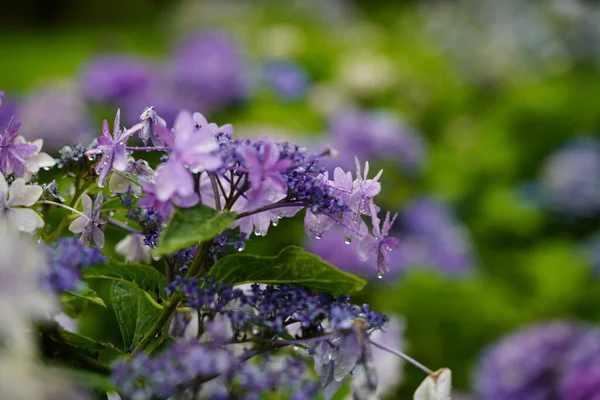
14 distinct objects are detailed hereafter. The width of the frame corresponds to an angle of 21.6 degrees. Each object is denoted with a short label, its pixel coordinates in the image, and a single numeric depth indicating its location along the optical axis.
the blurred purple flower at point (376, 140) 1.87
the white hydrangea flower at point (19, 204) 0.48
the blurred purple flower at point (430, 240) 1.77
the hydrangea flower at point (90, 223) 0.50
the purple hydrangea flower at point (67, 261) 0.44
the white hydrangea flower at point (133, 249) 0.55
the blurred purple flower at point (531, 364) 1.06
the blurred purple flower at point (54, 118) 1.61
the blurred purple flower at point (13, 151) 0.51
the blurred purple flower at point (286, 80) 2.53
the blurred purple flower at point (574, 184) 2.12
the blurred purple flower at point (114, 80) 2.08
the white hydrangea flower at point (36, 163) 0.51
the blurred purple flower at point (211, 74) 2.17
